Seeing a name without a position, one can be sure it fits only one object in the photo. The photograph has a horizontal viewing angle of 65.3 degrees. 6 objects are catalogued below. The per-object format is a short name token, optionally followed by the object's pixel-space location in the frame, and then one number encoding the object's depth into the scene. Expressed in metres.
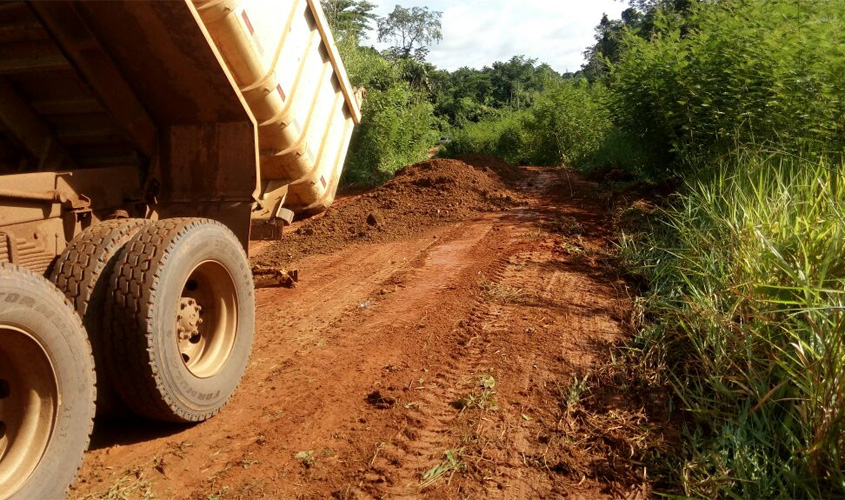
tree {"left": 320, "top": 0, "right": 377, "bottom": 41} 20.94
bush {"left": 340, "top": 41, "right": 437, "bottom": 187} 15.97
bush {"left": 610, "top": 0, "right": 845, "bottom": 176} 6.56
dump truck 2.57
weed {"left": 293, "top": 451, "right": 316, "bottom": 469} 3.21
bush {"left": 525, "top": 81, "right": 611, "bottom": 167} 18.39
